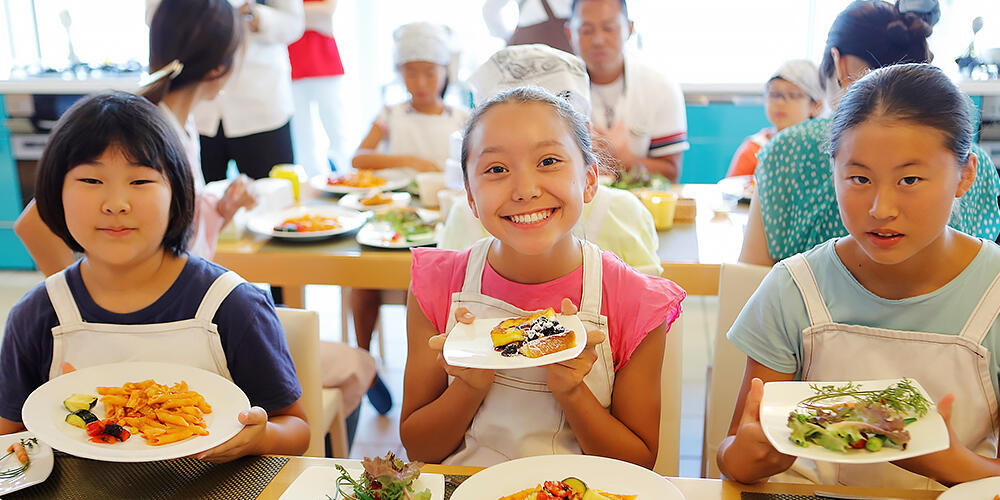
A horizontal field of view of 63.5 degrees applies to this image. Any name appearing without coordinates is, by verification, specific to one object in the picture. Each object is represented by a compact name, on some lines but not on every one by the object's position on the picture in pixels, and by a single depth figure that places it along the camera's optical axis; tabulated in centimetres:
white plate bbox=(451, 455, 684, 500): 105
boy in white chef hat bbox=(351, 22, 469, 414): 331
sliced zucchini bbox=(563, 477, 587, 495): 104
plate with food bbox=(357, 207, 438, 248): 228
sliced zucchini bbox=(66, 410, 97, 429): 114
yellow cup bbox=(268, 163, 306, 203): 275
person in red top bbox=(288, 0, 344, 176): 488
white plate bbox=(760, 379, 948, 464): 96
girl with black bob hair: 141
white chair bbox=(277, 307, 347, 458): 155
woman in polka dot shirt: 182
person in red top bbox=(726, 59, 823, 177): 344
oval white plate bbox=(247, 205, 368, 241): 232
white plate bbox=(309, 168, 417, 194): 297
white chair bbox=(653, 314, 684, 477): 151
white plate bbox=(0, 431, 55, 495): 109
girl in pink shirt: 132
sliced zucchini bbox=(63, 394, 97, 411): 118
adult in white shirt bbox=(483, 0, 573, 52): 386
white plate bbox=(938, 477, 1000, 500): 100
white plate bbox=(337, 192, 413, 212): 273
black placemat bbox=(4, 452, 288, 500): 110
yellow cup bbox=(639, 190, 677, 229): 238
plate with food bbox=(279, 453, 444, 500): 102
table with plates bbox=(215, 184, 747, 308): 210
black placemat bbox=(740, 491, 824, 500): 107
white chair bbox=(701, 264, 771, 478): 165
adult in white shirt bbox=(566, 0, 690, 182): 315
